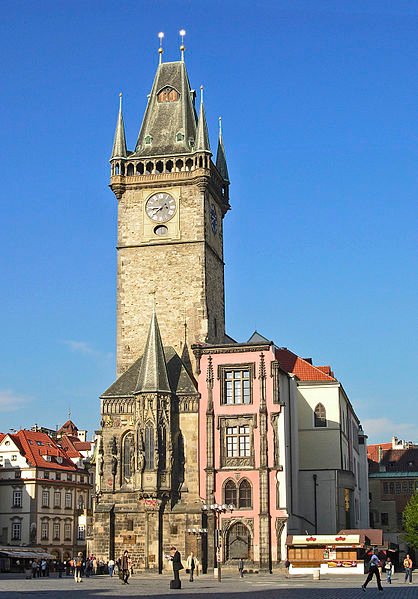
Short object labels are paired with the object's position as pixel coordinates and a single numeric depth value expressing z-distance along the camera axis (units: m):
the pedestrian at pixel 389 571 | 48.31
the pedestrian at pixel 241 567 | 54.52
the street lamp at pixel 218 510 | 53.61
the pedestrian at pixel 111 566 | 58.25
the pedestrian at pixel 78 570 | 47.59
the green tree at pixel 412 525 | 78.62
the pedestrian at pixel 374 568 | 35.81
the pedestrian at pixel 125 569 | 46.39
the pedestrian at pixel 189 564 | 54.72
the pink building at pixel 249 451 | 58.34
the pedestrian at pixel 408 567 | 49.08
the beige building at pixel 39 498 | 92.94
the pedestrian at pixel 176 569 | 40.06
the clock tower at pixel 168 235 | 68.12
